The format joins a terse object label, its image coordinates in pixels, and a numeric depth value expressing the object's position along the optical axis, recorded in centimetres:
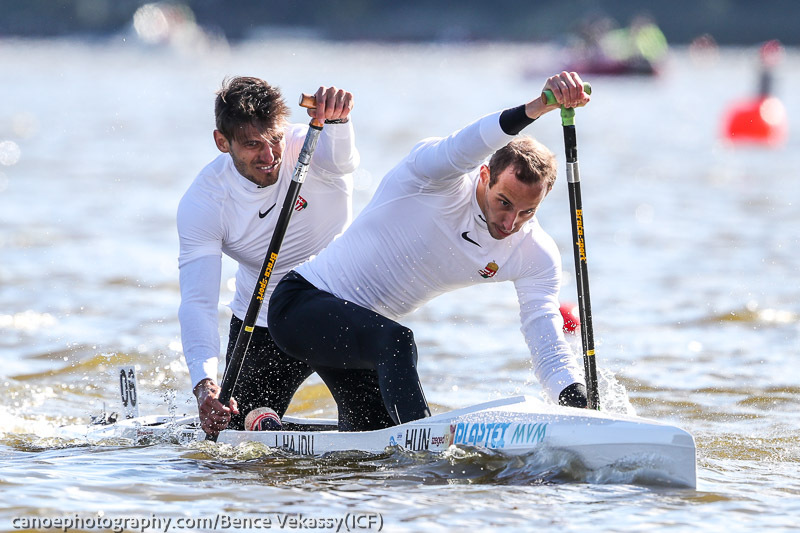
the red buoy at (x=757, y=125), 4647
